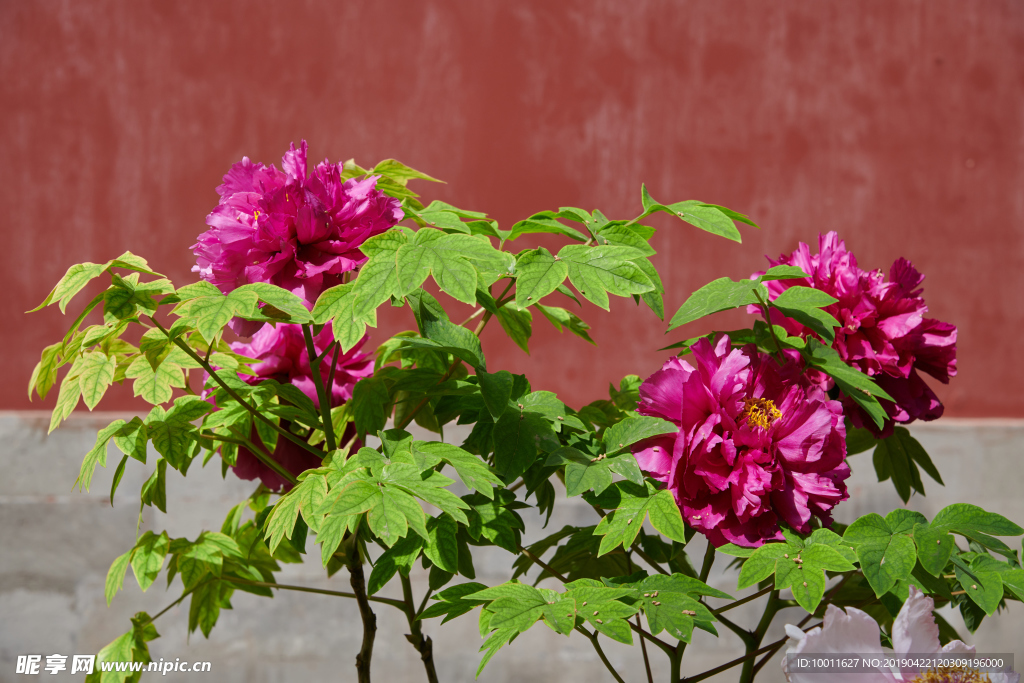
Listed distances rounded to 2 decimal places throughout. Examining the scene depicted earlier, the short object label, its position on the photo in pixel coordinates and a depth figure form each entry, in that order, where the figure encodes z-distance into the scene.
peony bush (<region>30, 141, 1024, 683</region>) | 2.09
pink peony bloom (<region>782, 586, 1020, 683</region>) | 1.98
